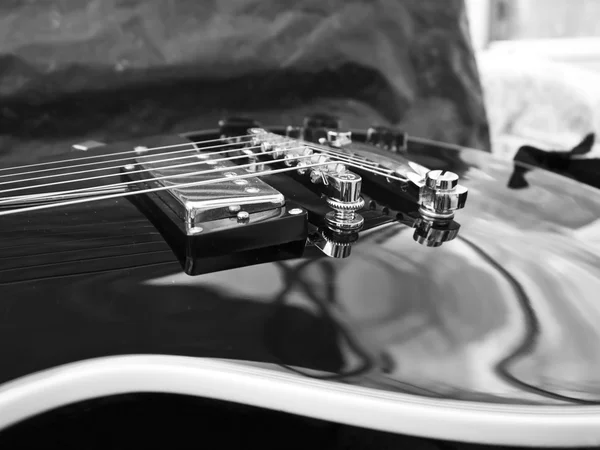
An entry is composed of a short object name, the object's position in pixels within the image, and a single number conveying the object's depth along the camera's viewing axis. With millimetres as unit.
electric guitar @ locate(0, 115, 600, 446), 260
